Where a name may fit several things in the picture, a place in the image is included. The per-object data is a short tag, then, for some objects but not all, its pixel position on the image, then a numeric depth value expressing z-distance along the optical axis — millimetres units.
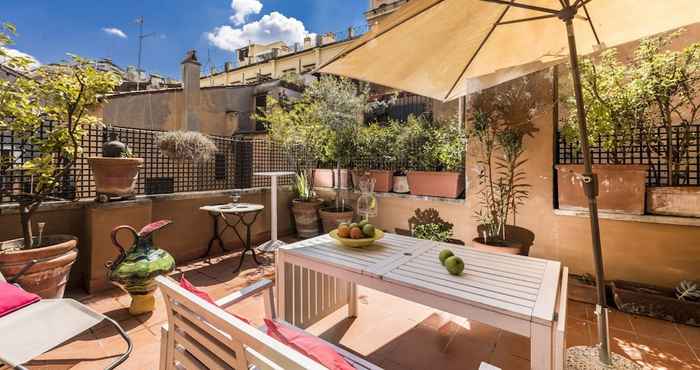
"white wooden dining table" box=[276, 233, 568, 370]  1178
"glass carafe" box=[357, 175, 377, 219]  2201
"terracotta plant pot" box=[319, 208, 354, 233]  4855
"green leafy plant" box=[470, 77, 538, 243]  3342
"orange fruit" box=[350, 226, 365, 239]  2068
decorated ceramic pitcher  2395
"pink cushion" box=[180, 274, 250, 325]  1207
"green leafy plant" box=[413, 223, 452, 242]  3604
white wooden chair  822
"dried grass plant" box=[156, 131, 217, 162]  3898
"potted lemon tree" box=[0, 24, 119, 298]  2209
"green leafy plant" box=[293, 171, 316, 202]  5230
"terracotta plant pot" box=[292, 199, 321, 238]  4992
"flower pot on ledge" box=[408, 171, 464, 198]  4070
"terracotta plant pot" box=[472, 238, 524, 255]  2980
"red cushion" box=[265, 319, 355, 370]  919
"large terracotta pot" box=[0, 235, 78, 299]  2145
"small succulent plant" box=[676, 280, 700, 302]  2549
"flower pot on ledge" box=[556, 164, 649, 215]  2828
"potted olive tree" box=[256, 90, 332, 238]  5047
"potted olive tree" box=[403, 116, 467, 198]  4055
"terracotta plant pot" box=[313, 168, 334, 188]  5457
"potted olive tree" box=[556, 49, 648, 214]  2781
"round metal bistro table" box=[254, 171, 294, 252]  3505
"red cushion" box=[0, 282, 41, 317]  1605
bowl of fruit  2031
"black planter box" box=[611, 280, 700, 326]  2480
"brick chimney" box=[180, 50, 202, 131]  9477
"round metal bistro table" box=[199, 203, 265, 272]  3644
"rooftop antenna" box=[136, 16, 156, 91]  10889
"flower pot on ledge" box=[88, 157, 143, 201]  2869
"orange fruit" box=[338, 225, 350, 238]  2103
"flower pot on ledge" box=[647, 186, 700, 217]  2670
